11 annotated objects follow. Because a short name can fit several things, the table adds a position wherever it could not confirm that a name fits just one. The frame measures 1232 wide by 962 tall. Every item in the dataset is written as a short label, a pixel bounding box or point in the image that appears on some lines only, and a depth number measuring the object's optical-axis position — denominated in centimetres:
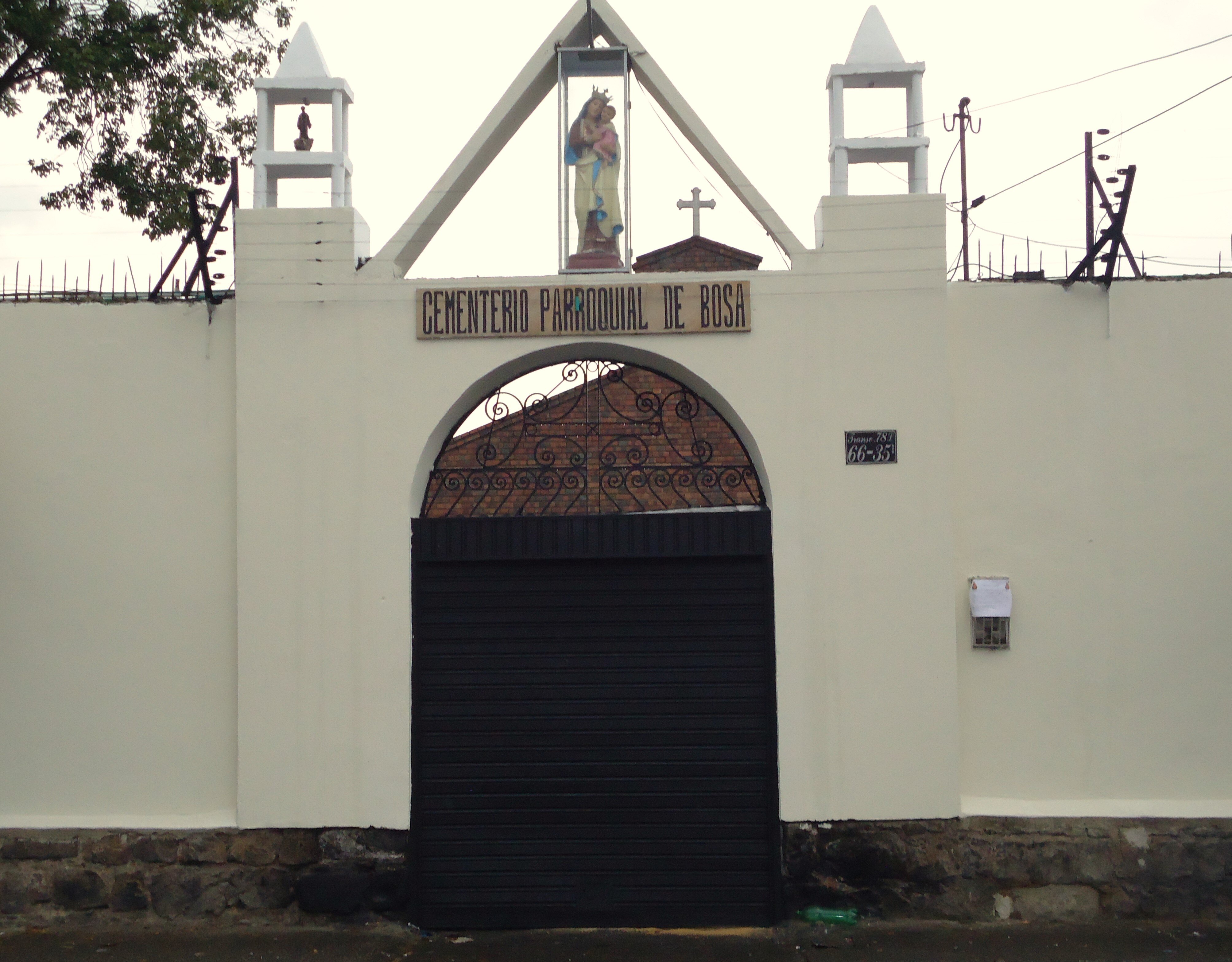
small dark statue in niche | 752
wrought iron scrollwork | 721
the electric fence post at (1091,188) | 727
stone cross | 1124
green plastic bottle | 680
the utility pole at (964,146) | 1266
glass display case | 739
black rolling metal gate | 696
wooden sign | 710
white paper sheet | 700
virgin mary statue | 741
